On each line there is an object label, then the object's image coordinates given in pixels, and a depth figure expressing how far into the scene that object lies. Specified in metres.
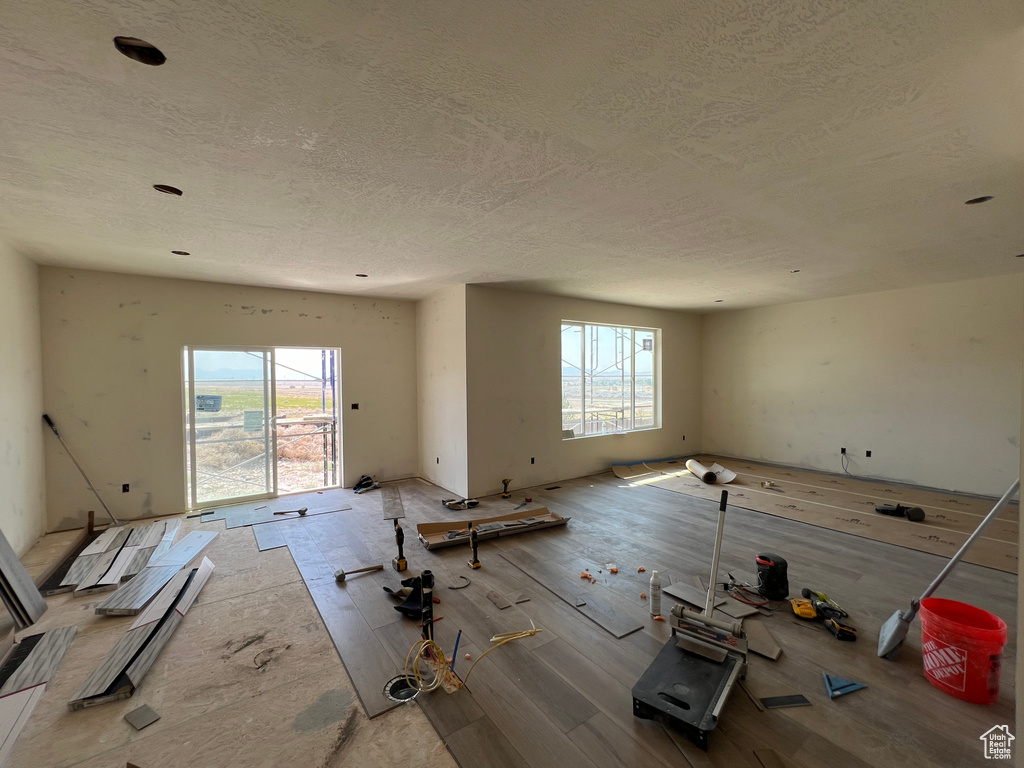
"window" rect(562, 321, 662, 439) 6.72
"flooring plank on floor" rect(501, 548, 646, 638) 2.61
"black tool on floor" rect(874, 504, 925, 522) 4.30
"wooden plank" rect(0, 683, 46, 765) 1.78
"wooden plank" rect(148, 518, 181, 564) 3.66
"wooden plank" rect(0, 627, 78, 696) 2.11
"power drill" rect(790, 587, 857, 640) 2.46
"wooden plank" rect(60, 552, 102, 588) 3.15
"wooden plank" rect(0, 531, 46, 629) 2.64
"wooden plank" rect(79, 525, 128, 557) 3.66
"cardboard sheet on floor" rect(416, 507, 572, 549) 3.86
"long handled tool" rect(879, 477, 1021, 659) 2.24
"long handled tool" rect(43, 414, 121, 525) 4.18
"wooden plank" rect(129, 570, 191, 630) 2.64
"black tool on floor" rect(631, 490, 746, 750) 1.78
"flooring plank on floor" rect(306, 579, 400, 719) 2.05
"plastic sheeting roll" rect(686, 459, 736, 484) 6.02
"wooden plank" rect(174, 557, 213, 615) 2.78
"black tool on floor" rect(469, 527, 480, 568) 3.38
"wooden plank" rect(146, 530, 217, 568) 3.44
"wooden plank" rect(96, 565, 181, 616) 2.77
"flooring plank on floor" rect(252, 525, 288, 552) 3.85
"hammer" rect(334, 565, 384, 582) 3.20
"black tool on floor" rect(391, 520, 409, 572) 3.28
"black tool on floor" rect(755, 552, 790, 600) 2.88
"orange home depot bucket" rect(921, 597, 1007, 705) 1.94
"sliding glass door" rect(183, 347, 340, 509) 5.02
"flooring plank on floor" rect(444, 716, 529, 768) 1.68
